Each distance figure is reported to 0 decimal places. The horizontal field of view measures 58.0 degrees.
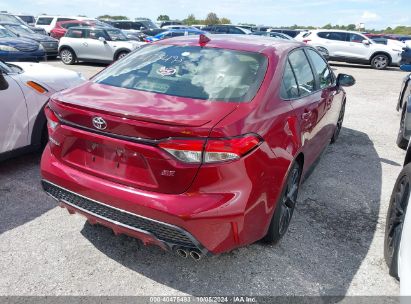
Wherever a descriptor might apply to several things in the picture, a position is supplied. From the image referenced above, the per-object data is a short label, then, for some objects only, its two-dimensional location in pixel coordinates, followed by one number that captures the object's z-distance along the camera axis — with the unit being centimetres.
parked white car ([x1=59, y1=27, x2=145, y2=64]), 1434
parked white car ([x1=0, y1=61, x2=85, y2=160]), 383
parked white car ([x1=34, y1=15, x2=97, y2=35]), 1989
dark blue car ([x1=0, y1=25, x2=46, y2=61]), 1123
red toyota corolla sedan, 215
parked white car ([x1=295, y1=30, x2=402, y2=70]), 1734
